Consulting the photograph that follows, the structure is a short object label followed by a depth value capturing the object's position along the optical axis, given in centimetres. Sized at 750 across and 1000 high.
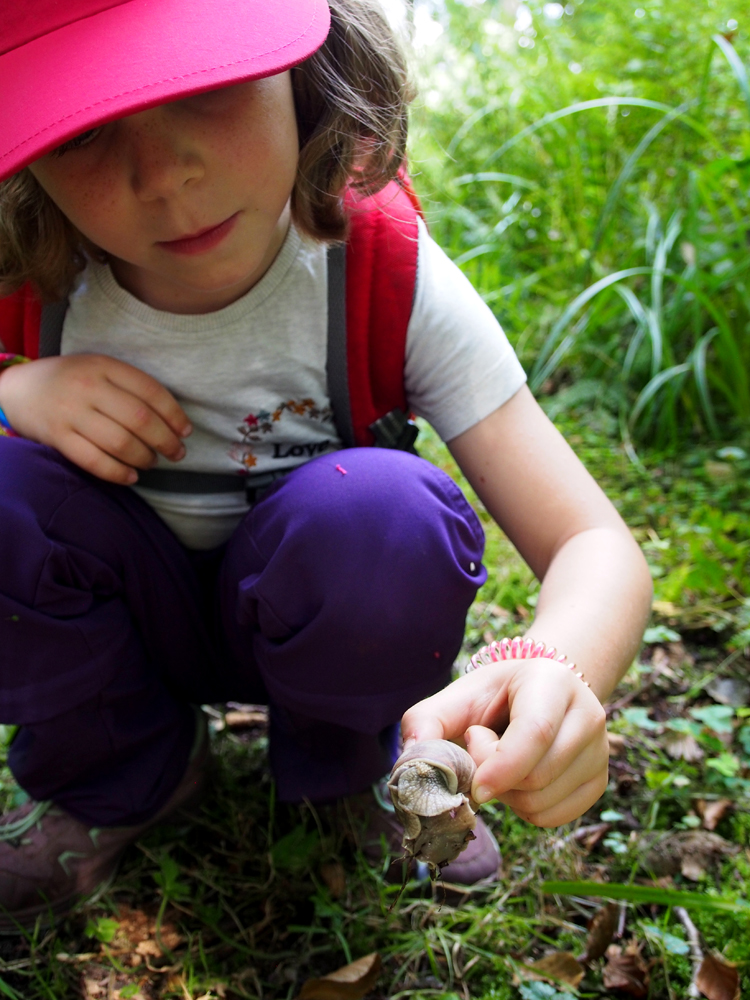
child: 47
